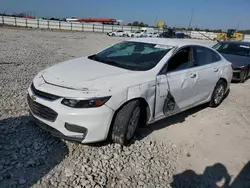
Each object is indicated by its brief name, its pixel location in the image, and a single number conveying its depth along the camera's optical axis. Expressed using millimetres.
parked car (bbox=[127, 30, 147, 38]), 40531
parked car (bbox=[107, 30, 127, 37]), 39412
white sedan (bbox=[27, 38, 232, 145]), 2971
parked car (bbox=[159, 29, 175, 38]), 33212
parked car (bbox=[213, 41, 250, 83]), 8395
